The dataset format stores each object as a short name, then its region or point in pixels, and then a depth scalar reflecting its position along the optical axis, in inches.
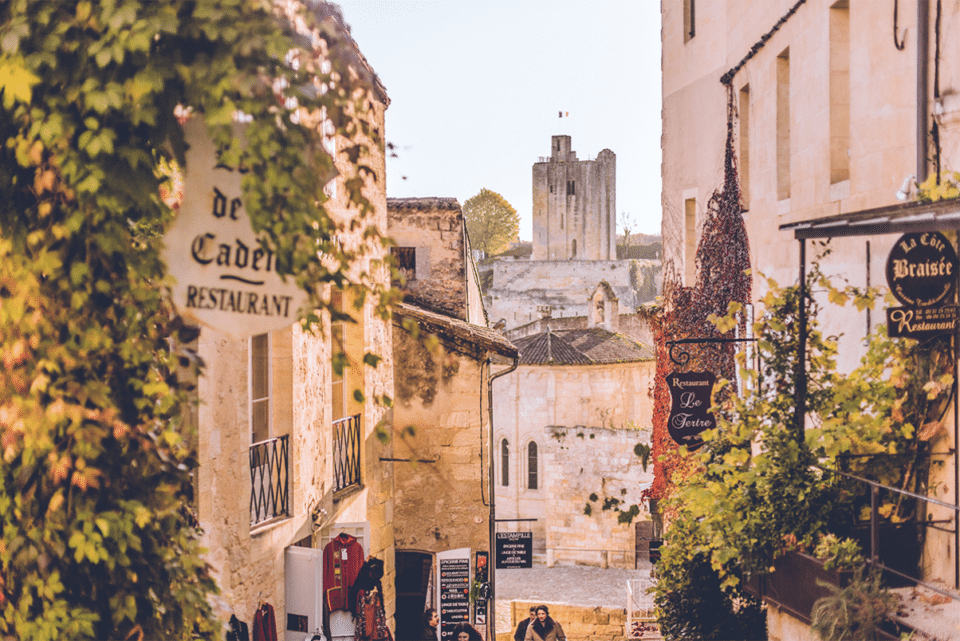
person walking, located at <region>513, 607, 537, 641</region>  537.6
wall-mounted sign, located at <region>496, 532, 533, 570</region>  732.7
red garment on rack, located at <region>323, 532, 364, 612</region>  392.5
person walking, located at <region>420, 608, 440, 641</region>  488.7
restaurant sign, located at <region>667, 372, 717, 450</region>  423.2
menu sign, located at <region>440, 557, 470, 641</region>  496.1
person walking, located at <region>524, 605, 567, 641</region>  515.2
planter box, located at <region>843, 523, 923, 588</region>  232.1
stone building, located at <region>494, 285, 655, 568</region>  1159.0
